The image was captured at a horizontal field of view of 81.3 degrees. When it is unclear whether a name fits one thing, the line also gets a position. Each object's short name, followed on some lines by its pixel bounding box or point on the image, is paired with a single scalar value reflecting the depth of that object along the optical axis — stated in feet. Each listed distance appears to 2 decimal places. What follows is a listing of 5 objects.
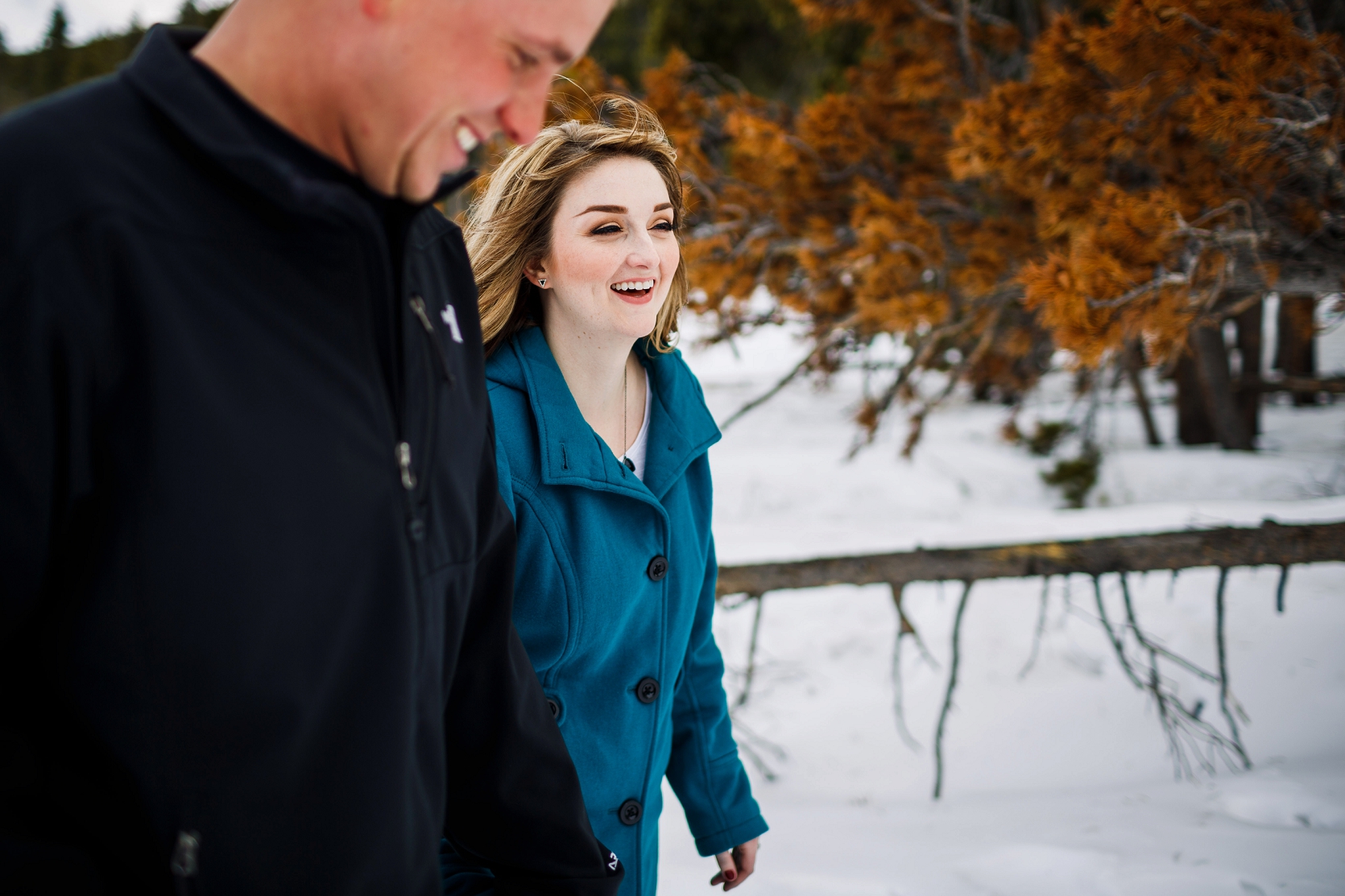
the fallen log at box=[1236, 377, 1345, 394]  14.64
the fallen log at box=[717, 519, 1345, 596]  9.48
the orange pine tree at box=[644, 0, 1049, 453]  11.05
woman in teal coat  4.65
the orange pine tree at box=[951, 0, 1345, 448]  7.93
